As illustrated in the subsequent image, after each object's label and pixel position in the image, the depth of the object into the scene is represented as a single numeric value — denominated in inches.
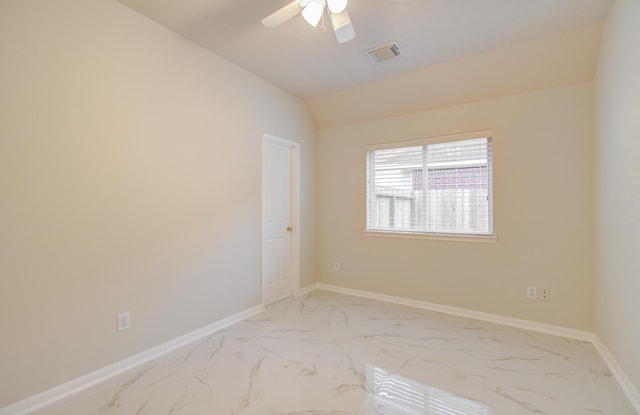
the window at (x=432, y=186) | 129.0
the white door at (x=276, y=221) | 143.2
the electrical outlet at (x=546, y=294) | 113.7
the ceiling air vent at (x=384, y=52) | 106.1
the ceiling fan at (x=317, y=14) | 72.9
